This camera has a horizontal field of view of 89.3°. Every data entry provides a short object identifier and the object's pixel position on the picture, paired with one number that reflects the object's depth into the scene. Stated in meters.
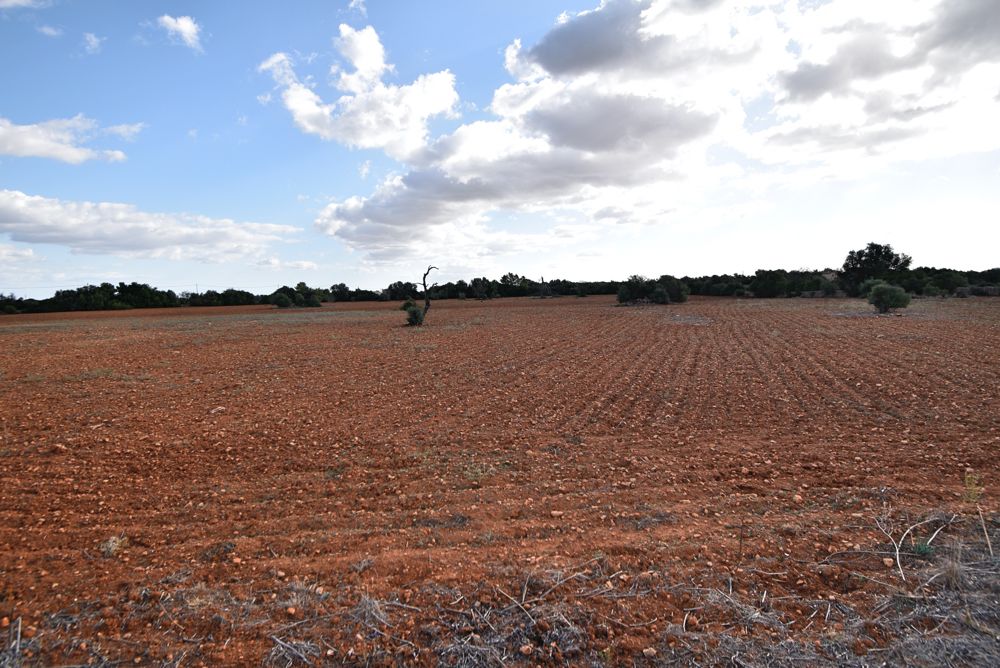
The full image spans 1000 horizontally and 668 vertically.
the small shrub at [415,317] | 29.61
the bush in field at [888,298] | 28.16
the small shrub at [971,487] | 4.87
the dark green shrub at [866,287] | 39.19
